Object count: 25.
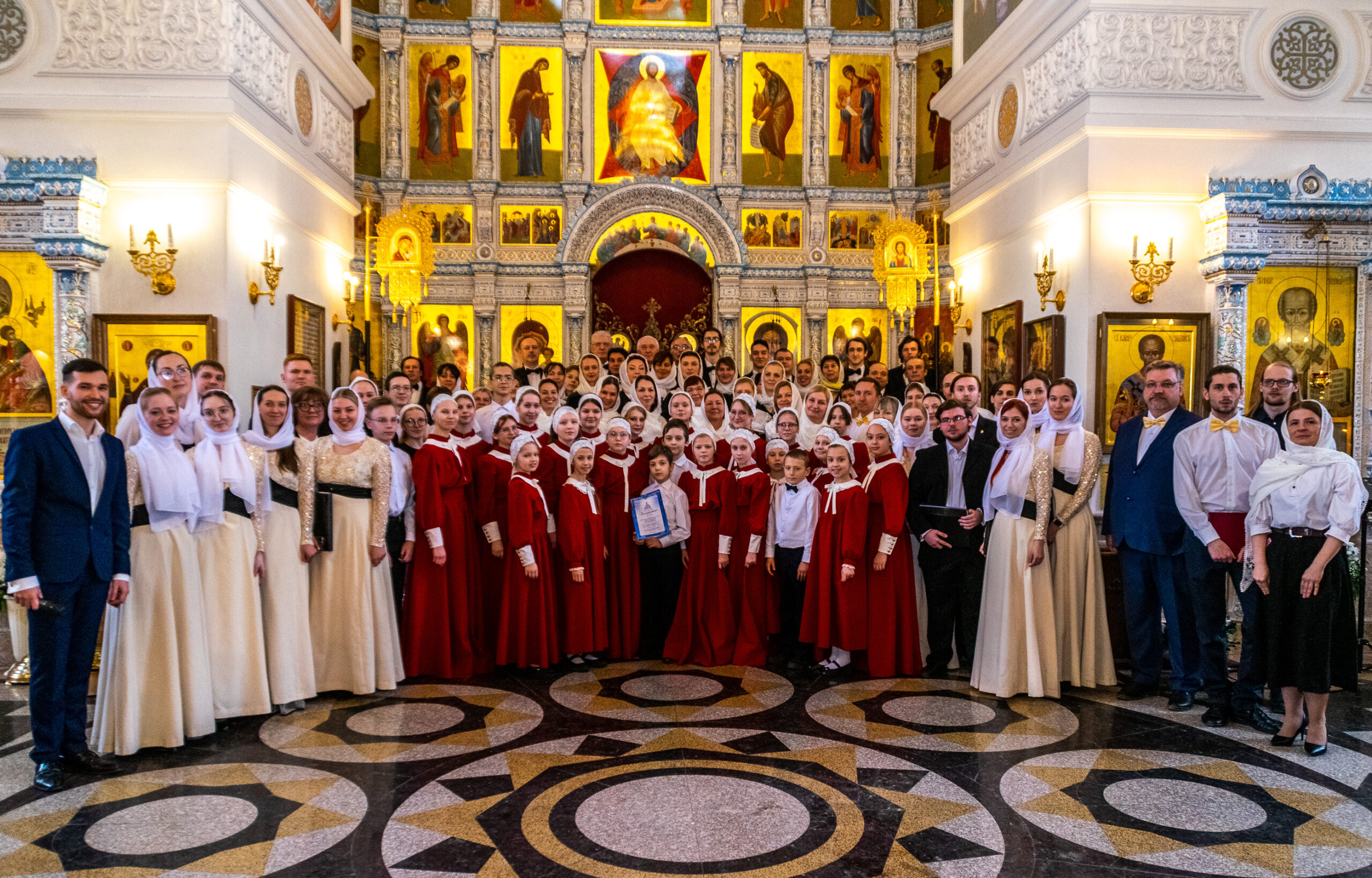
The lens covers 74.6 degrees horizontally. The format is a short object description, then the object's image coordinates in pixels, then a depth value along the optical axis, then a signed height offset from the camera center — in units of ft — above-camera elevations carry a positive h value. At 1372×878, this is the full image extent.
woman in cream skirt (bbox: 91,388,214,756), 15.03 -3.37
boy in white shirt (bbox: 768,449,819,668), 20.24 -2.80
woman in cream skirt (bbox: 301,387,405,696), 18.02 -2.79
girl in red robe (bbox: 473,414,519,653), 20.49 -2.19
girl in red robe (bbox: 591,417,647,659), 21.34 -3.03
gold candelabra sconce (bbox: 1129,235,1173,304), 29.68 +4.78
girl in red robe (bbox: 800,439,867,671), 19.48 -3.43
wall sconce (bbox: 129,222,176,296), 28.40 +4.82
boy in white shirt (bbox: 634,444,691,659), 21.01 -3.54
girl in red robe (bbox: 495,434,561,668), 19.72 -3.68
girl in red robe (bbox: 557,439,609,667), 20.20 -3.34
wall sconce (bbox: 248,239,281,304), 31.86 +5.19
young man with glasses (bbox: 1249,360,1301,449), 16.84 +0.60
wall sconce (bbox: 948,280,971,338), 41.50 +5.45
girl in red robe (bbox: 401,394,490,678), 19.25 -3.32
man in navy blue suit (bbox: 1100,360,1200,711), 17.65 -2.46
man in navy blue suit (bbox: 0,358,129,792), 13.74 -2.07
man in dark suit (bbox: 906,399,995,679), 19.36 -2.51
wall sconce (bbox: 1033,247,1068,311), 31.94 +4.78
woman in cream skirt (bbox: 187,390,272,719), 16.05 -2.55
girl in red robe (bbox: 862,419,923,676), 19.44 -3.47
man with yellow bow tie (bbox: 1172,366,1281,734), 16.40 -1.64
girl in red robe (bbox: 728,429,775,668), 20.65 -3.23
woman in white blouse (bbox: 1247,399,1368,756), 14.33 -2.27
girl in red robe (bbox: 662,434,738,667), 20.77 -3.75
